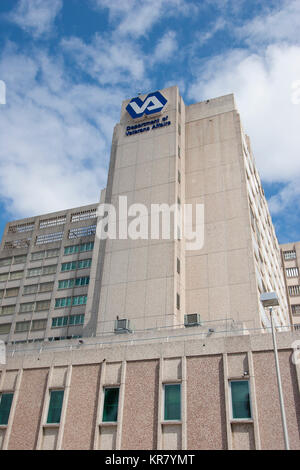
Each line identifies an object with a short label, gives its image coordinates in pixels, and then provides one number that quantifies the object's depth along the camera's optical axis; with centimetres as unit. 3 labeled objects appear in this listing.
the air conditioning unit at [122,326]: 3362
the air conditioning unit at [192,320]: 3209
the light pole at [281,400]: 1813
